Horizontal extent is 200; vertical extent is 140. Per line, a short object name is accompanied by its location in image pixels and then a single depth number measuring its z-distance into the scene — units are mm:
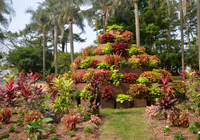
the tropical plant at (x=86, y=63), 9297
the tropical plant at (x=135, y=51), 9498
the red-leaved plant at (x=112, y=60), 8534
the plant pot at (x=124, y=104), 7273
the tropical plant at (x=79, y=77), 8551
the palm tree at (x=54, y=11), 21031
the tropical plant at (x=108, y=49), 9367
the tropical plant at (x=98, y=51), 9844
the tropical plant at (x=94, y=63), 8953
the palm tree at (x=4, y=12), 14167
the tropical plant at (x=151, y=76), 8109
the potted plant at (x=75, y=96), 7782
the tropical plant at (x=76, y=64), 9828
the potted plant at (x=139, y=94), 7270
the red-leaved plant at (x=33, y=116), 4676
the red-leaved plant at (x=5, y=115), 5145
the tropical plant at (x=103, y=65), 8492
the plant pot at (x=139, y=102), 7348
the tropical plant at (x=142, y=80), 7891
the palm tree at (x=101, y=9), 21500
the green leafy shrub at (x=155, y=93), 7465
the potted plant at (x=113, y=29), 10629
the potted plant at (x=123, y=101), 7270
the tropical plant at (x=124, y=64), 8539
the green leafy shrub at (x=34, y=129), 4012
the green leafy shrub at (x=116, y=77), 7797
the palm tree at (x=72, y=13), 20312
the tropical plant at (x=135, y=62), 8641
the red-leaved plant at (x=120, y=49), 9273
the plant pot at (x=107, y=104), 7254
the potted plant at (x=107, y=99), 7168
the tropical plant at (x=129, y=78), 7949
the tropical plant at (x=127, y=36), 10098
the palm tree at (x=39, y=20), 26469
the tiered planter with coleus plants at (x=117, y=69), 7359
